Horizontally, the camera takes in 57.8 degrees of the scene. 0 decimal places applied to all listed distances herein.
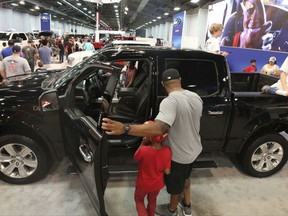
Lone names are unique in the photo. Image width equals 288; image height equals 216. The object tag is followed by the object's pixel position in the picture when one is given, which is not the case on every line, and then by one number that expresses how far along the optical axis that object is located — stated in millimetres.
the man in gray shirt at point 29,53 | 8492
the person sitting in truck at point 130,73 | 4074
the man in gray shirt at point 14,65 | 5082
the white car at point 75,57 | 9475
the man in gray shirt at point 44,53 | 9508
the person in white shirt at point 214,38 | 5055
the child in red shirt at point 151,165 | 2244
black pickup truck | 2889
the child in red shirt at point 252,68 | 8195
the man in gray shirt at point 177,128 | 2008
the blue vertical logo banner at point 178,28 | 16281
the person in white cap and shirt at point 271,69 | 7200
